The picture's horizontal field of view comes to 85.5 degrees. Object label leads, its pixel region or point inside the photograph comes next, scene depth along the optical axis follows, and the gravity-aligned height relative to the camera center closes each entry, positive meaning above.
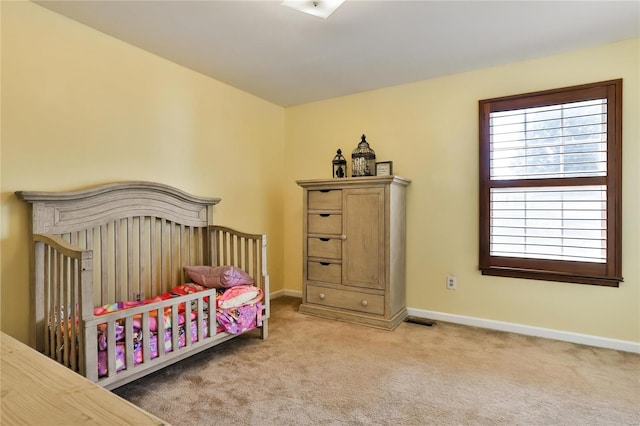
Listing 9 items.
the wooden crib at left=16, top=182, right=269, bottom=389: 1.69 -0.37
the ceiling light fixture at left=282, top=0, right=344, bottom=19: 1.83 +1.10
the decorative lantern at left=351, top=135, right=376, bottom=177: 3.30 +0.47
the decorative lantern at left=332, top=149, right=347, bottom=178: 3.44 +0.44
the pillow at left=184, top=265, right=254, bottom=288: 2.47 -0.48
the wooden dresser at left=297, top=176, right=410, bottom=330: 2.90 -0.35
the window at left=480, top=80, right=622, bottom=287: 2.46 +0.19
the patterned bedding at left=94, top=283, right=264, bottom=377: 1.79 -0.68
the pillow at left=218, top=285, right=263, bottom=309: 2.34 -0.61
